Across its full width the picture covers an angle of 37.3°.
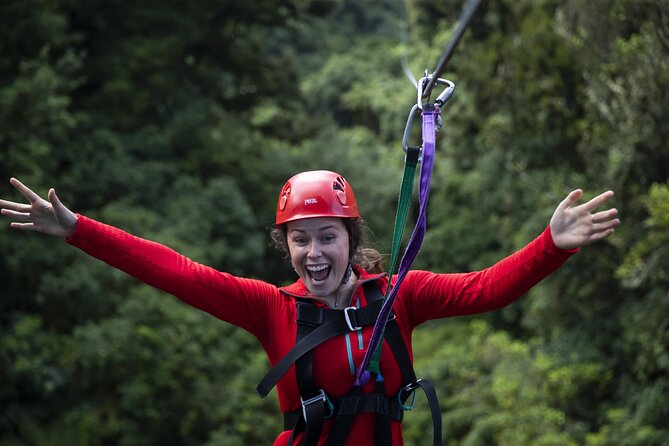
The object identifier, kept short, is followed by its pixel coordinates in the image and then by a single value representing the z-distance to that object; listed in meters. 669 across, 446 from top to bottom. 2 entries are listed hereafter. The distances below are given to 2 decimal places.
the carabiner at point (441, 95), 3.00
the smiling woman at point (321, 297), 3.17
